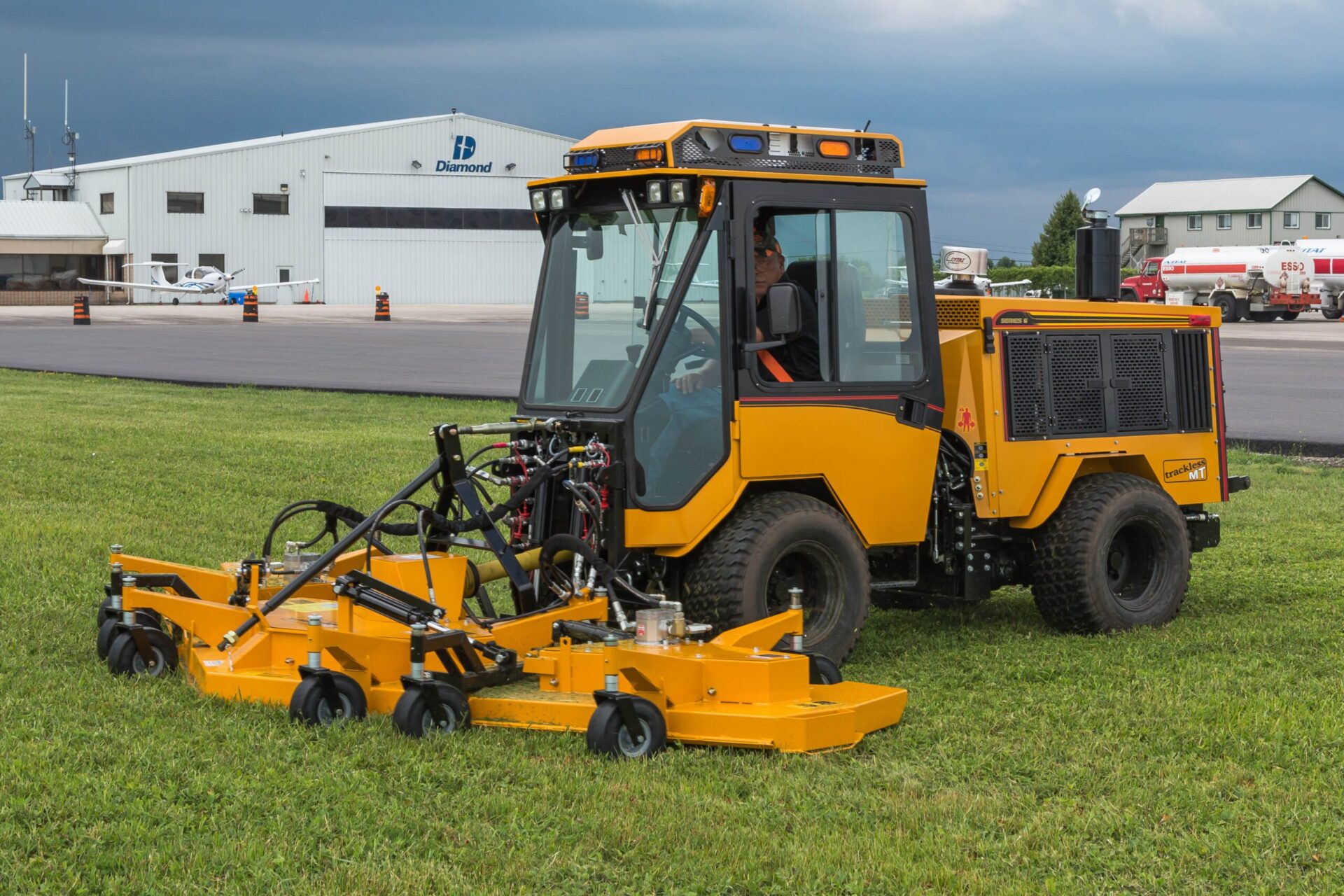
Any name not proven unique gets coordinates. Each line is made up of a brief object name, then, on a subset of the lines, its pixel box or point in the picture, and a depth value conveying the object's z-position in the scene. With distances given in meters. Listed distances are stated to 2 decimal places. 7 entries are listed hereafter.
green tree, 94.62
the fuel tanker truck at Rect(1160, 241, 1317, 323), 54.88
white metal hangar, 70.19
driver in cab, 6.71
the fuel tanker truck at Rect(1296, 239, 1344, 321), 55.31
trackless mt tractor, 5.87
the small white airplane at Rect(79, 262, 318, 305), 66.06
